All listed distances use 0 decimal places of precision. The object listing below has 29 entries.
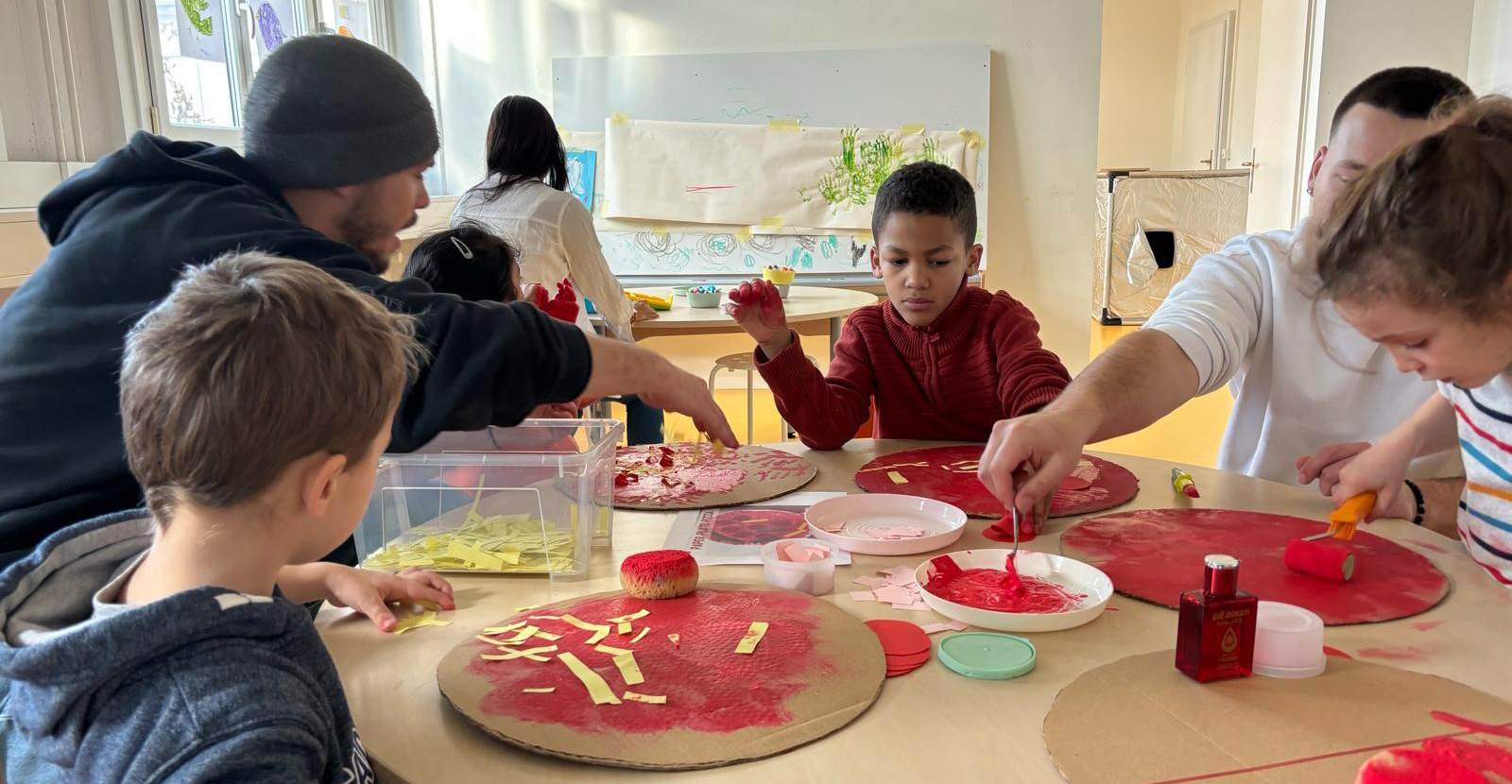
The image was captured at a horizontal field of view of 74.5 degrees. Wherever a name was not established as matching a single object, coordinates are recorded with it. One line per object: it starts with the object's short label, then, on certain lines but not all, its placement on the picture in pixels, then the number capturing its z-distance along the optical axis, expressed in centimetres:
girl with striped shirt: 95
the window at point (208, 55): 327
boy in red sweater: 201
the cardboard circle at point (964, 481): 147
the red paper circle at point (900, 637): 99
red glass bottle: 89
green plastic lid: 94
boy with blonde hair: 68
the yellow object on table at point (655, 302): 375
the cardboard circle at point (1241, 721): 77
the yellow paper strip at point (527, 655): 98
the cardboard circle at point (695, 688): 82
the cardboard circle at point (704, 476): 154
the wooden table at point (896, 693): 80
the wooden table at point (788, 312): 354
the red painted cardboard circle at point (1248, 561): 109
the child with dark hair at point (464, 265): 188
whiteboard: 517
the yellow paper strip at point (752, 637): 99
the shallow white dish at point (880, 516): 137
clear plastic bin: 126
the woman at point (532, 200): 322
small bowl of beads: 376
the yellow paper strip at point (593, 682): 90
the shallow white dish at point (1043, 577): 103
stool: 376
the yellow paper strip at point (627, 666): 93
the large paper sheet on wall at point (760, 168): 518
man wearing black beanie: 103
